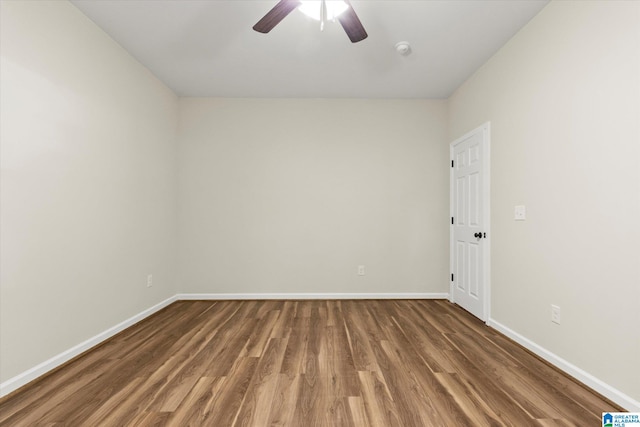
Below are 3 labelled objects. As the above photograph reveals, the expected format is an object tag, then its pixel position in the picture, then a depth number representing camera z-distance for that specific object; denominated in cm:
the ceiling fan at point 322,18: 178
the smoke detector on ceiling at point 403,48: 280
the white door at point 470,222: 315
